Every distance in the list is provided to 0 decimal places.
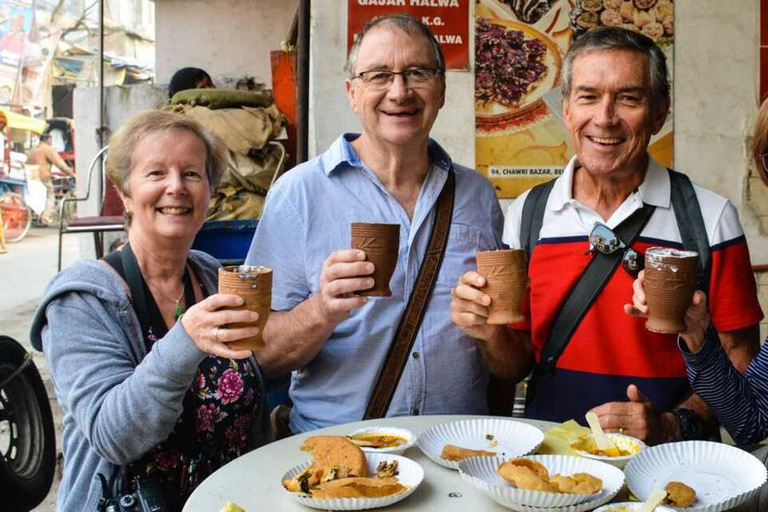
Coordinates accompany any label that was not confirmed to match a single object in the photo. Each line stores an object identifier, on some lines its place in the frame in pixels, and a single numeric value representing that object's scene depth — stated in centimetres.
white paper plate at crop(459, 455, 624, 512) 183
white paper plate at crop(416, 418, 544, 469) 227
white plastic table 194
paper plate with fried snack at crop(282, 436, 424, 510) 189
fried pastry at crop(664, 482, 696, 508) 188
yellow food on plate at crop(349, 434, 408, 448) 227
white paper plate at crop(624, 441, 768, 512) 197
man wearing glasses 283
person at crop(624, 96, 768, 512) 228
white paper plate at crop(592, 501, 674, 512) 178
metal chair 648
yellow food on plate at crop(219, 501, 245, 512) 183
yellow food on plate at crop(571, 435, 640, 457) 220
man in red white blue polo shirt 267
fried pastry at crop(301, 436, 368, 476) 204
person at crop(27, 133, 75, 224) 2250
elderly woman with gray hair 227
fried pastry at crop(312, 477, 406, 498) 189
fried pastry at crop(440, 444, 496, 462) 215
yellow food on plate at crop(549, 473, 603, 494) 187
